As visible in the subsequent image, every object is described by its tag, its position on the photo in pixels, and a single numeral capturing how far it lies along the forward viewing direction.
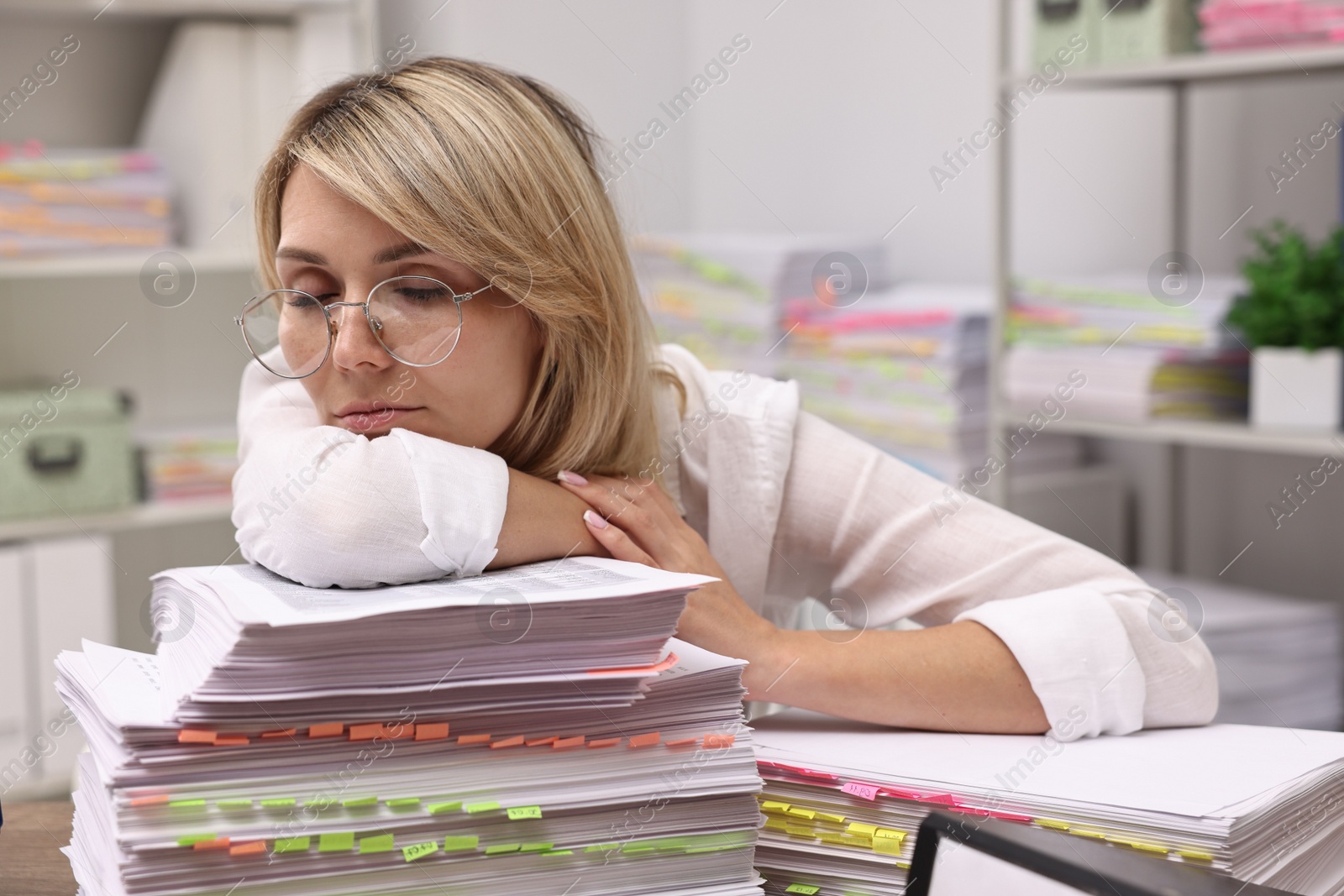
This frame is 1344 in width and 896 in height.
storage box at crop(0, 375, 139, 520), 2.16
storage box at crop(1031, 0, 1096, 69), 2.04
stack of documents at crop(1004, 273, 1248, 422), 1.95
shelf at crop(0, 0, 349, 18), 2.20
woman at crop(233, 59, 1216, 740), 0.80
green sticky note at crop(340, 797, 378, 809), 0.57
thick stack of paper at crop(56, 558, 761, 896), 0.55
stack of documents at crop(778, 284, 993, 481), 2.28
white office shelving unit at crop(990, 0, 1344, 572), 1.79
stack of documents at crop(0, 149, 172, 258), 2.15
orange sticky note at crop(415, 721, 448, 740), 0.59
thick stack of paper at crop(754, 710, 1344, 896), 0.64
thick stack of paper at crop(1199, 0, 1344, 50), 1.72
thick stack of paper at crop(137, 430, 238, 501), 2.33
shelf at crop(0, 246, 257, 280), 2.17
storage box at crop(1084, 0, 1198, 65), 1.94
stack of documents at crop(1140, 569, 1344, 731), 1.86
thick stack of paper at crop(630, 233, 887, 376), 2.54
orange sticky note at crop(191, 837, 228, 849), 0.54
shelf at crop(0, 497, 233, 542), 2.19
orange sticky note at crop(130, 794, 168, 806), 0.54
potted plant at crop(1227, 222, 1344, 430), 1.79
